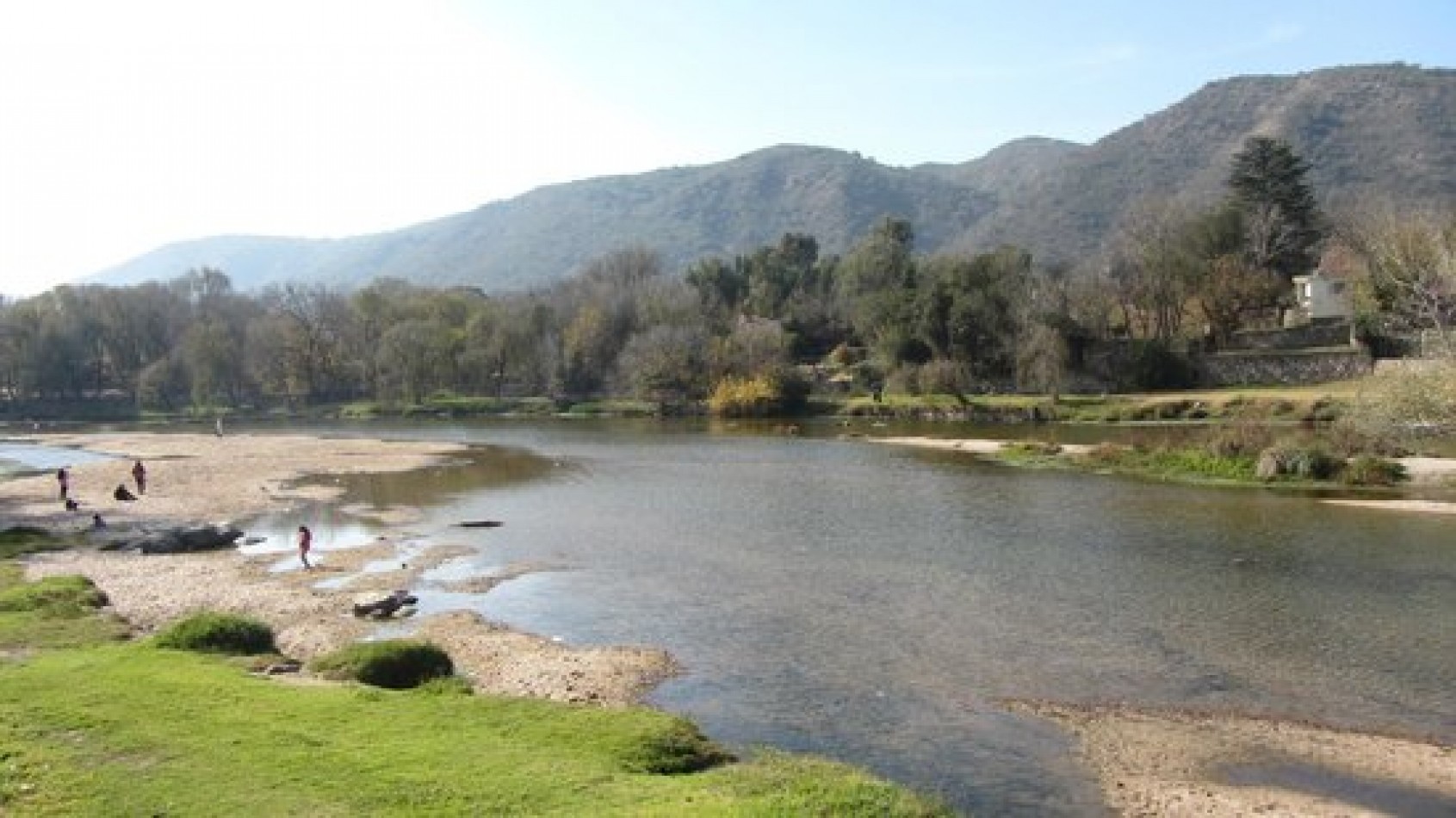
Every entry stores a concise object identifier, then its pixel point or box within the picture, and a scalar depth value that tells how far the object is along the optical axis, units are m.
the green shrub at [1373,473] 48.00
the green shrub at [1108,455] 58.59
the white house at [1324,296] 97.31
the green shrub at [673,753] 17.62
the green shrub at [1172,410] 80.12
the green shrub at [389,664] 23.38
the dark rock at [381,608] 31.23
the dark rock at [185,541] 42.12
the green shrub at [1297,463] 50.09
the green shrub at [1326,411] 68.44
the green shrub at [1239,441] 54.66
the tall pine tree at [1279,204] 107.44
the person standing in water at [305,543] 39.22
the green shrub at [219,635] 24.56
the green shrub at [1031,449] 63.94
